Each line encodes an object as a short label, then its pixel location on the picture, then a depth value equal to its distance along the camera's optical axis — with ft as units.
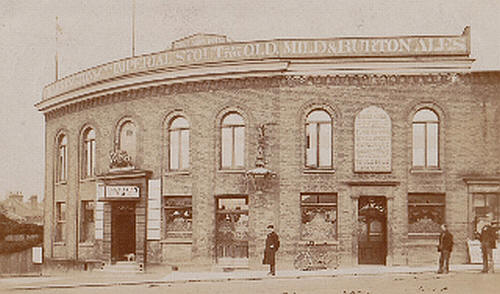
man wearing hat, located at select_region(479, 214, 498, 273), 61.47
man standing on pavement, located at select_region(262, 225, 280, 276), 64.54
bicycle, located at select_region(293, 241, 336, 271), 68.80
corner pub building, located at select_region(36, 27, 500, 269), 66.95
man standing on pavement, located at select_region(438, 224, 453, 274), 61.30
